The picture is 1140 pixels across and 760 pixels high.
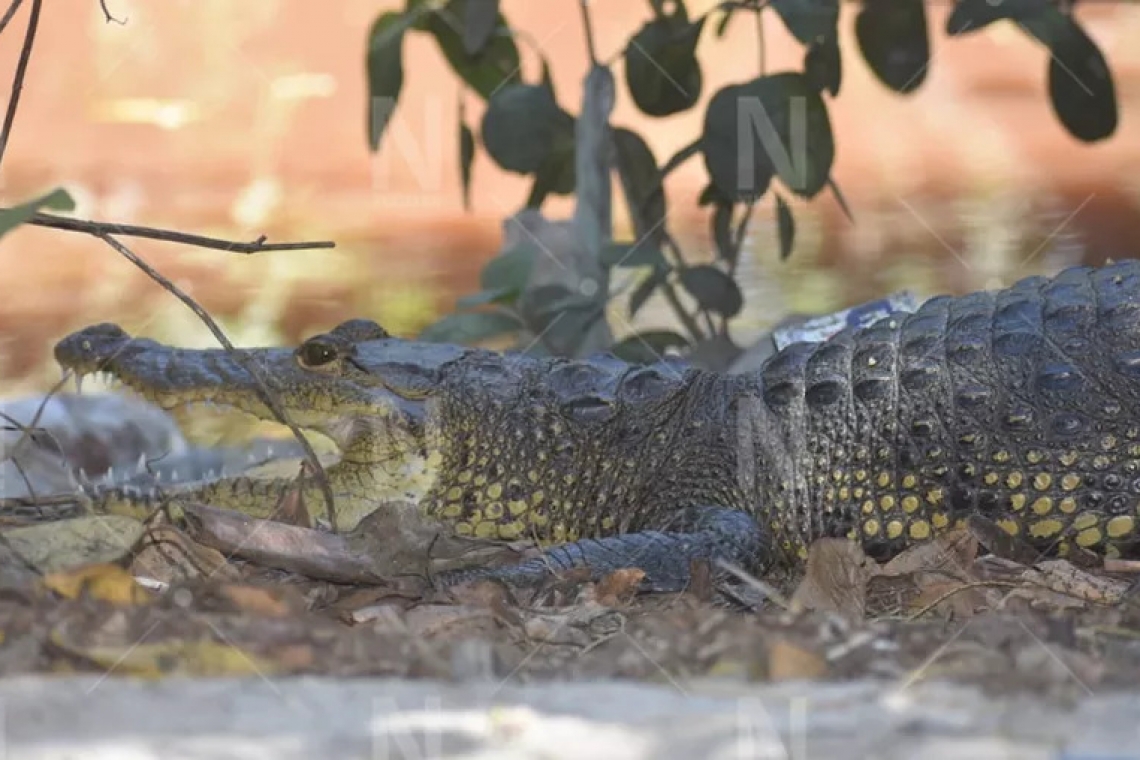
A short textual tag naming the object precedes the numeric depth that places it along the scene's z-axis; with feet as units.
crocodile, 19.49
